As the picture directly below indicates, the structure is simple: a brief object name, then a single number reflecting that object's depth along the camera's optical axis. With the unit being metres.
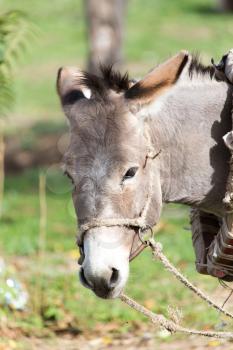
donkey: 9.28
